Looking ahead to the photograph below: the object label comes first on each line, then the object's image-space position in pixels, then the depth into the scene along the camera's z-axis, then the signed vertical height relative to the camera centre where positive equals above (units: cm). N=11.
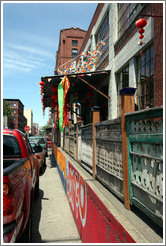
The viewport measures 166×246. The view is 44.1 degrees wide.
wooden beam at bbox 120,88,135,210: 259 +14
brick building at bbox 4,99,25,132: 9725 +933
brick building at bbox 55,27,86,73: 3944 +1739
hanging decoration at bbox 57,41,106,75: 1103 +363
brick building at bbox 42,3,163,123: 612 +287
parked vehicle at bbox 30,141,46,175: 1176 -230
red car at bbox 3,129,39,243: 244 -82
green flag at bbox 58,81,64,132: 928 +136
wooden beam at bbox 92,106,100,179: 447 +28
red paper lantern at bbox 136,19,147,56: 620 +326
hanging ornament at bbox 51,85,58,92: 1179 +246
